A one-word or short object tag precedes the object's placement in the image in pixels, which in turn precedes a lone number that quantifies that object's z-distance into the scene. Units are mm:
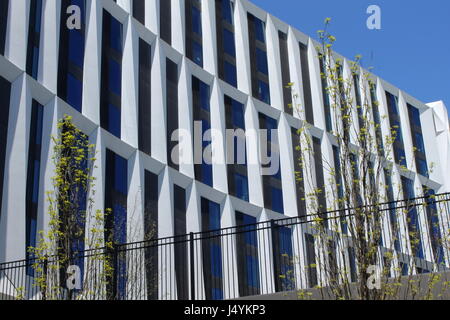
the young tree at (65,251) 15617
